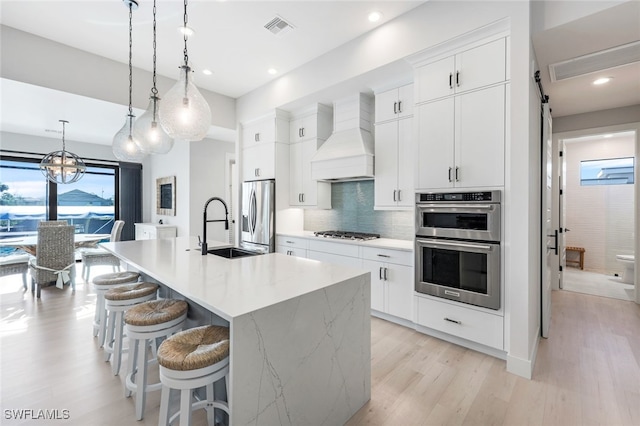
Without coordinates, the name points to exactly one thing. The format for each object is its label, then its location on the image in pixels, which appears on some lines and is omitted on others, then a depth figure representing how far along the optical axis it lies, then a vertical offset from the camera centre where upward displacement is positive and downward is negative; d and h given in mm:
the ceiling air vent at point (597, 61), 2490 +1449
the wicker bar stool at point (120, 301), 2090 -668
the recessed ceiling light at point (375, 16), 2791 +1981
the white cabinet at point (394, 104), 3150 +1267
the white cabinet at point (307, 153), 4188 +924
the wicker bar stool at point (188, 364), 1266 -693
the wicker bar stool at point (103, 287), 2480 -662
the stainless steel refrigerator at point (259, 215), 4340 -43
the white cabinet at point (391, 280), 2979 -740
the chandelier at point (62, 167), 4855 +788
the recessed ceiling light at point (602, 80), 3133 +1499
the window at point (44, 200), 5734 +267
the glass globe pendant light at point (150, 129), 2609 +778
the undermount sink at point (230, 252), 2739 -394
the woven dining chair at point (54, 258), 4117 -707
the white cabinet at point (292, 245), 3975 -487
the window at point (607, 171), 5371 +831
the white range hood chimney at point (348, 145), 3492 +879
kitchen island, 1231 -606
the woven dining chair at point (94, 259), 4742 -810
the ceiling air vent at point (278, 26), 2924 +2001
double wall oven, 2344 -302
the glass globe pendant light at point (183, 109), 2006 +747
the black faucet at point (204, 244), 2434 -280
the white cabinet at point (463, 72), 2332 +1266
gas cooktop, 3591 -308
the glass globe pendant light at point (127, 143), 2799 +688
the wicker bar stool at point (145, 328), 1687 -709
